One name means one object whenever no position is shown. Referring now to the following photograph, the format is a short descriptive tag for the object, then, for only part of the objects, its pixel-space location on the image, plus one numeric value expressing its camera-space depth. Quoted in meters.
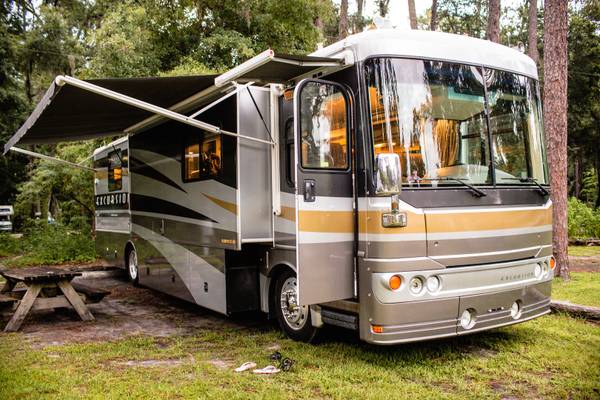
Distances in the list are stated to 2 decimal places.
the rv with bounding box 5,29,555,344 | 4.92
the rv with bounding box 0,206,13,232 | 24.61
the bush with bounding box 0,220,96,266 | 13.94
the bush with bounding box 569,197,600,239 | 16.31
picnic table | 7.02
